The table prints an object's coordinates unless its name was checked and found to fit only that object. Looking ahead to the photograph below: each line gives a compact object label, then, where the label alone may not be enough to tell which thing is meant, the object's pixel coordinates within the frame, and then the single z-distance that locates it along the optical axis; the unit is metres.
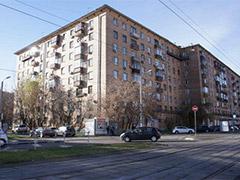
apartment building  37.99
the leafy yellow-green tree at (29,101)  41.50
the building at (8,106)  48.17
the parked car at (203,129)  44.28
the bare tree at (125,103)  31.75
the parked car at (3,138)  14.80
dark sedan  20.55
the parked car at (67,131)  30.08
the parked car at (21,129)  37.55
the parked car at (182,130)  38.63
